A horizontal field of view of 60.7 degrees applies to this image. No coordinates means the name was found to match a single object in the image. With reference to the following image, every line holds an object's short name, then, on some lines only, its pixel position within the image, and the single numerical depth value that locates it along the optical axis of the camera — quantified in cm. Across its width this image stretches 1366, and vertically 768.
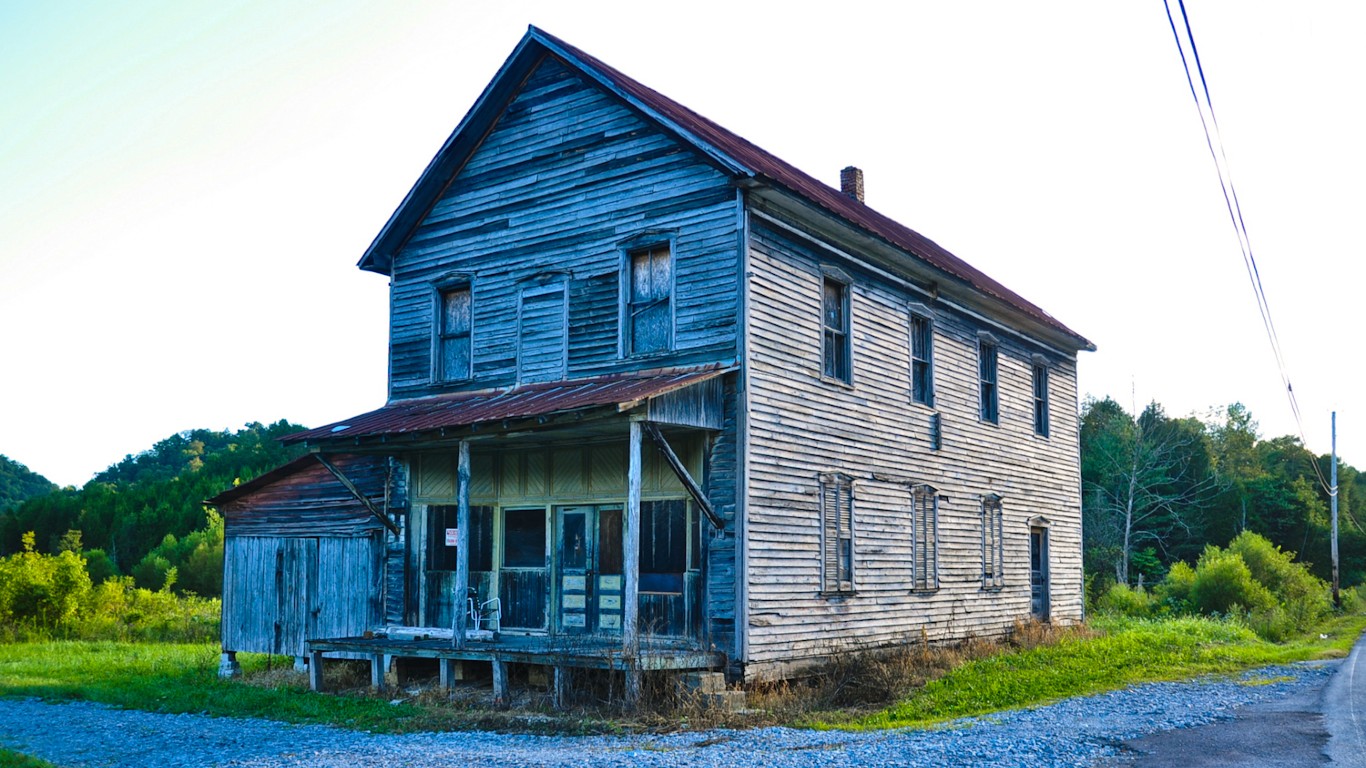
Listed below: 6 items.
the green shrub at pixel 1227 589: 2906
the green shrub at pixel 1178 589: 3008
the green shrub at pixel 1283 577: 3059
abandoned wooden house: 1473
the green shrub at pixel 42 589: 2859
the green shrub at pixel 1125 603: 3003
